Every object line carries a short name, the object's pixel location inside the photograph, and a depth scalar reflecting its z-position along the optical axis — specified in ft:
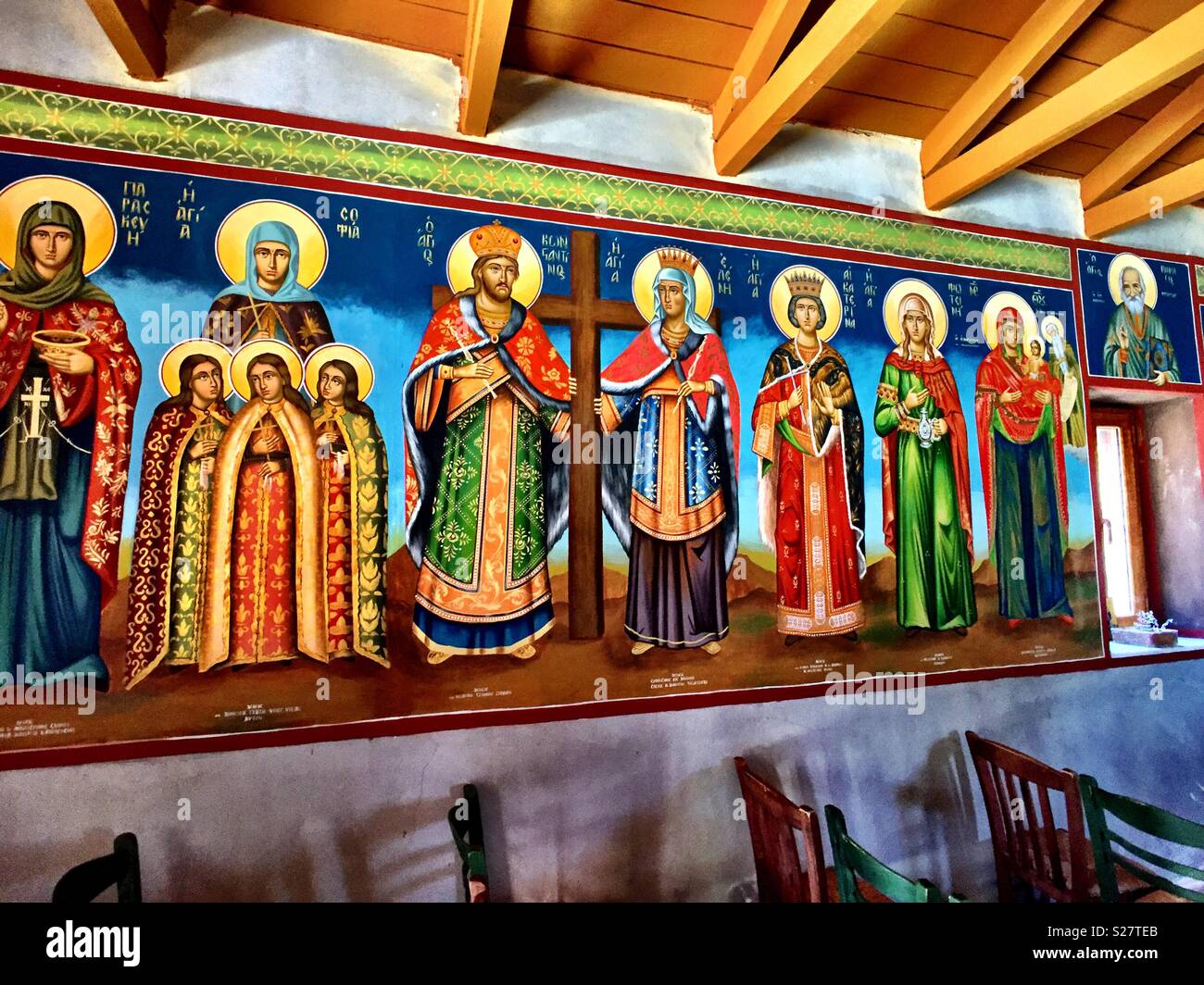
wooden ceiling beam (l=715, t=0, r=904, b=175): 7.59
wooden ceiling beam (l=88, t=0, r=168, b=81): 6.86
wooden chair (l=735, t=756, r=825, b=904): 6.15
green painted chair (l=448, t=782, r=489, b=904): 5.64
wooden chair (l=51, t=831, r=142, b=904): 4.88
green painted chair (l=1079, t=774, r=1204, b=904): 5.92
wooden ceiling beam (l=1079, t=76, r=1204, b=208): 10.69
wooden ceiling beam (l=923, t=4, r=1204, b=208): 8.26
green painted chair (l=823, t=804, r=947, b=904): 5.07
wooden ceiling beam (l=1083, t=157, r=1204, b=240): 11.27
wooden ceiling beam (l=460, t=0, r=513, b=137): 7.41
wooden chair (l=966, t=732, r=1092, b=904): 7.00
